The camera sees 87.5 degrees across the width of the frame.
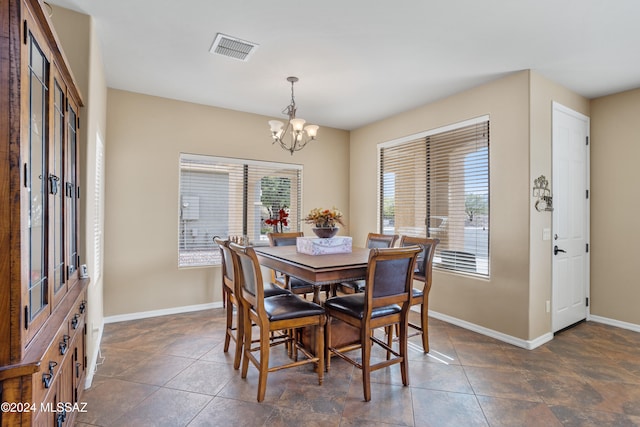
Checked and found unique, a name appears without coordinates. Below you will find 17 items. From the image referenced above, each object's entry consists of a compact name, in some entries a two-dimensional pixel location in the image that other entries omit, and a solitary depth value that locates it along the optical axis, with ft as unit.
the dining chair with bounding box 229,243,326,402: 7.61
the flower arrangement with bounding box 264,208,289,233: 14.96
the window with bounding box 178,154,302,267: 14.60
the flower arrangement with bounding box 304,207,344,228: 10.43
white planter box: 10.08
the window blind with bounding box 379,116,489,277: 12.50
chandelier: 11.23
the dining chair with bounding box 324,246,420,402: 7.56
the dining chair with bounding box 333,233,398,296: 11.71
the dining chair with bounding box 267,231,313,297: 11.92
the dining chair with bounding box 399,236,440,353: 10.04
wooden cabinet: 3.51
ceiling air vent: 9.20
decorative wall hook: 10.98
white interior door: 11.78
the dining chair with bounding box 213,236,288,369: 9.00
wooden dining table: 7.82
